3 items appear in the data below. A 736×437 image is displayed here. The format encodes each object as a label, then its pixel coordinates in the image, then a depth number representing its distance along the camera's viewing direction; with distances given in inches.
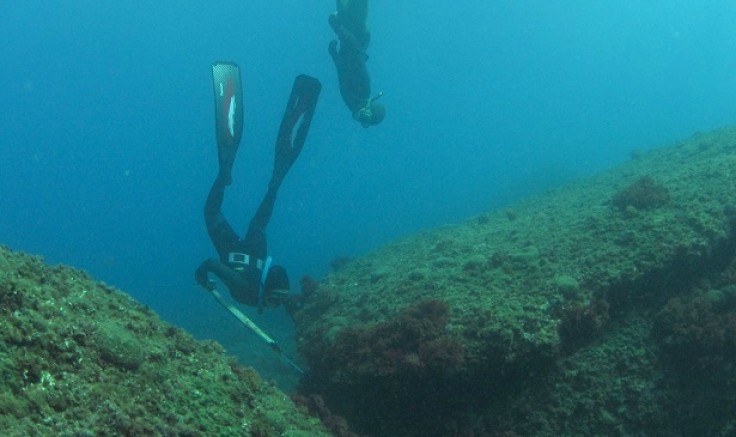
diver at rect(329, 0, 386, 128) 528.4
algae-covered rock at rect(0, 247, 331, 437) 98.4
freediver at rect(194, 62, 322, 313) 347.6
